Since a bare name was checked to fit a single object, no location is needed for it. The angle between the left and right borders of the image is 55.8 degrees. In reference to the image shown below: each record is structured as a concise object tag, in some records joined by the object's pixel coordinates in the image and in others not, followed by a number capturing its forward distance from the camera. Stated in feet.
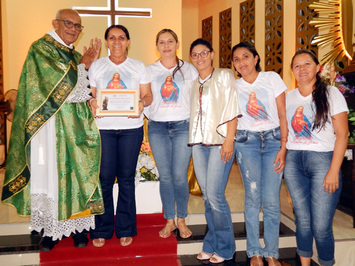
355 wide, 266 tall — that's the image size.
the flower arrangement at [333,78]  10.71
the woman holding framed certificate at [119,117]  8.28
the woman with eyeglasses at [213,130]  7.91
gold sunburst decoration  14.87
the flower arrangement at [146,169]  11.07
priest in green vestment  8.22
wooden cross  14.75
